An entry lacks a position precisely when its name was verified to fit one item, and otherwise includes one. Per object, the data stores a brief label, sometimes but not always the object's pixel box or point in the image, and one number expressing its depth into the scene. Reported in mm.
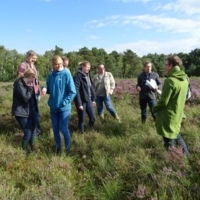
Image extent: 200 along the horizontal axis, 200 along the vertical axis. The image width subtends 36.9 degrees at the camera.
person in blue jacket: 6023
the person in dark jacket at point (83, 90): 7312
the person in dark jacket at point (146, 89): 7757
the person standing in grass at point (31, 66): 7195
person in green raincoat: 5039
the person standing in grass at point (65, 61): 7984
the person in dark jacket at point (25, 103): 6336
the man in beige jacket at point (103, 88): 8883
